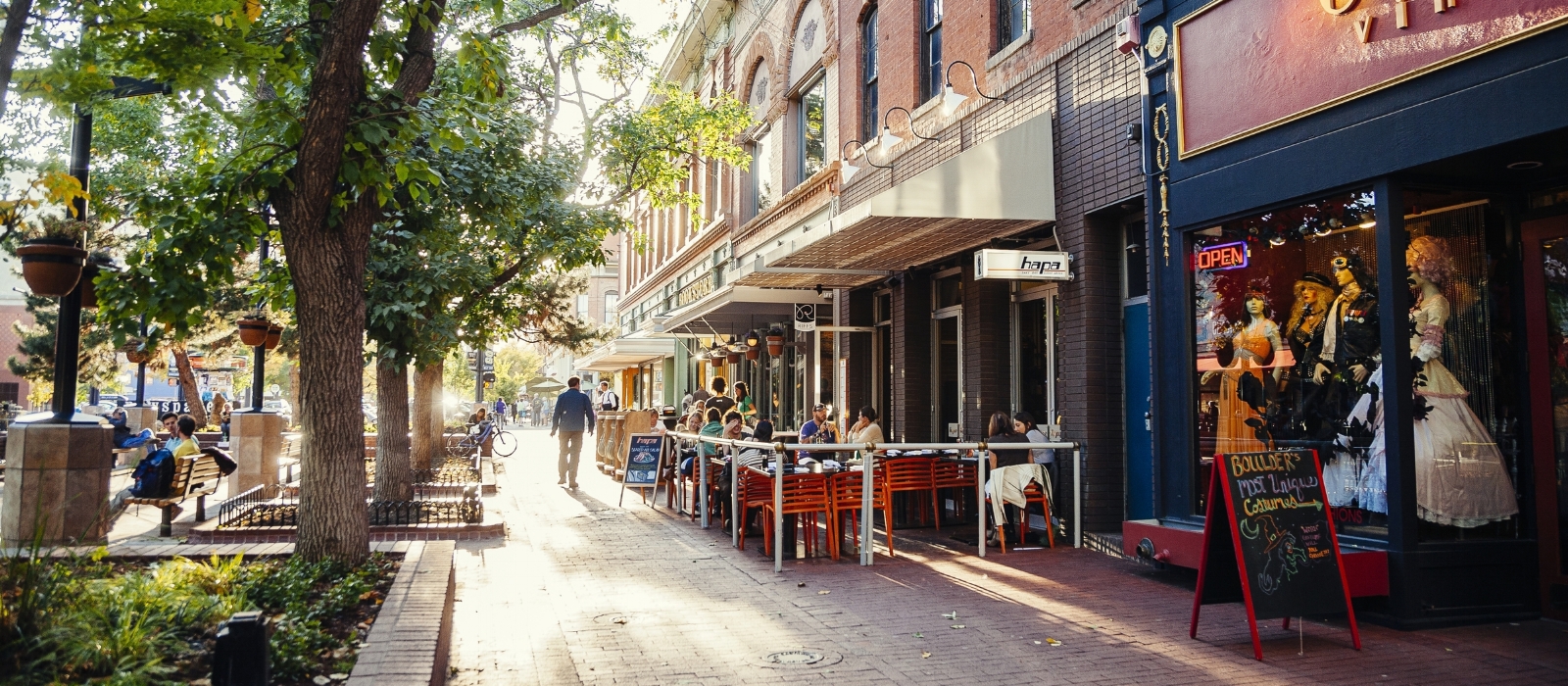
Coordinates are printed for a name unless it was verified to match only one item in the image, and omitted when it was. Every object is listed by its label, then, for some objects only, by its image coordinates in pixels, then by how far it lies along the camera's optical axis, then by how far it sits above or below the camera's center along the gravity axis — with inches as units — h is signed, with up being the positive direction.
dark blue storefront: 241.6 +26.6
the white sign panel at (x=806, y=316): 658.2 +60.5
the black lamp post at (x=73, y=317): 369.7 +33.7
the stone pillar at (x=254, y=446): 538.0 -17.6
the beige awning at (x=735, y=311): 613.0 +66.7
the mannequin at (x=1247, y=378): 301.9 +9.7
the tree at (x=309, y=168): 248.5 +62.3
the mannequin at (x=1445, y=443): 259.0 -7.8
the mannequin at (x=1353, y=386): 265.9 +6.7
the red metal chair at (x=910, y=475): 399.5 -24.4
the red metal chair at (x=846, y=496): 363.3 -29.4
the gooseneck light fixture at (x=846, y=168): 602.9 +141.5
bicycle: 920.3 -29.8
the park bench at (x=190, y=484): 411.8 -29.2
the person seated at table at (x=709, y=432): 493.7 -9.7
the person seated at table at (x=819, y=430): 512.7 -9.0
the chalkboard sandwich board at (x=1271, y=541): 223.9 -28.3
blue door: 378.3 +1.5
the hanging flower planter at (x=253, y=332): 523.2 +39.9
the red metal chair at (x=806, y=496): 352.8 -28.4
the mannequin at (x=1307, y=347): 284.8 +17.7
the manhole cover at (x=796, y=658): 223.5 -52.9
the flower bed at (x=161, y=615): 164.6 -37.8
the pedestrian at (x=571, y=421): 638.5 -5.9
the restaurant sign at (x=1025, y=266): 381.4 +54.1
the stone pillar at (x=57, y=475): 366.9 -22.5
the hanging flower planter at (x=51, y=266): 346.0 +48.7
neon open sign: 305.7 +45.7
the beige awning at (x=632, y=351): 1048.8 +62.6
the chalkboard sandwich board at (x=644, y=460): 561.6 -25.8
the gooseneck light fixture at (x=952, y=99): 478.0 +142.8
